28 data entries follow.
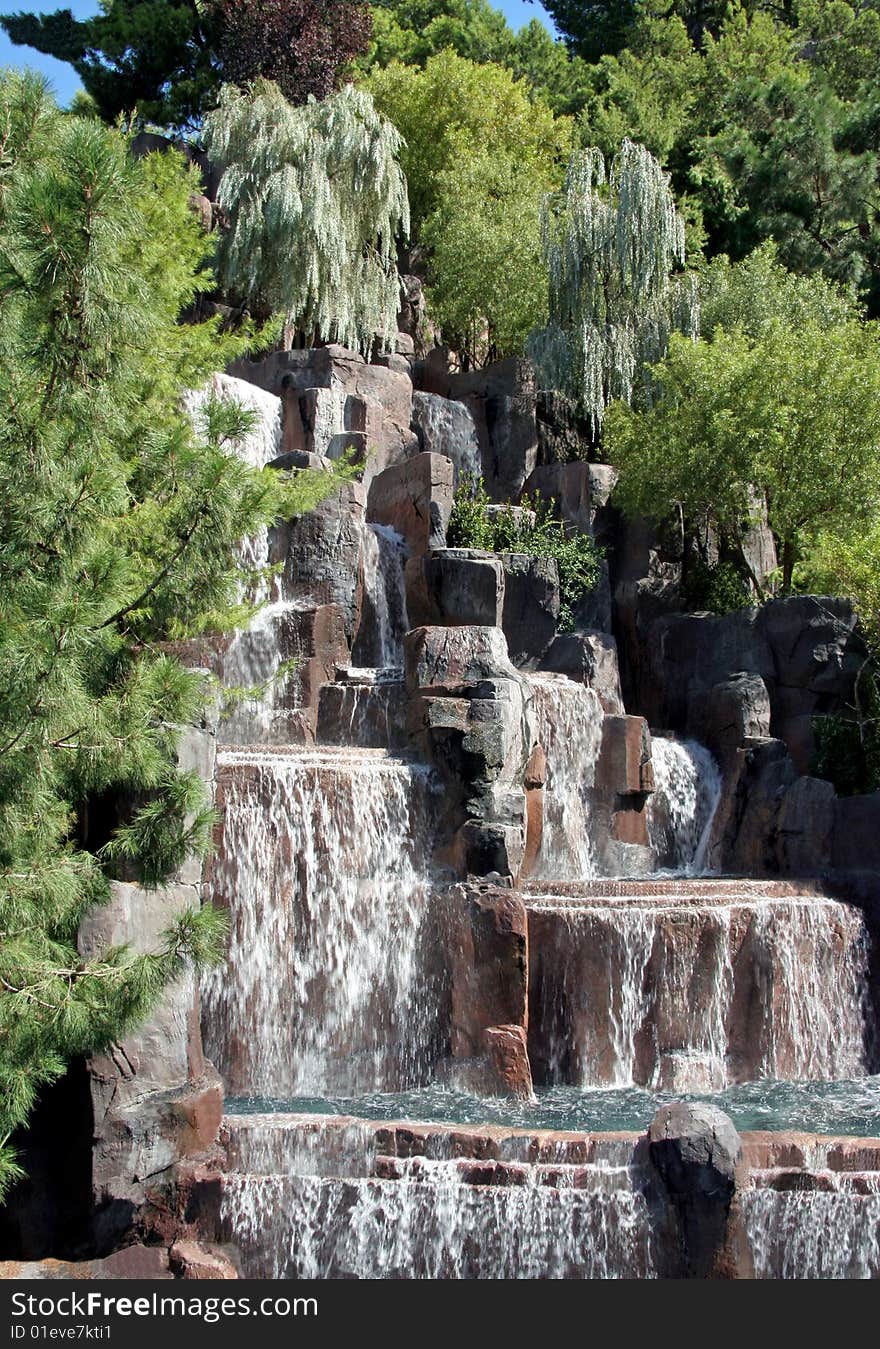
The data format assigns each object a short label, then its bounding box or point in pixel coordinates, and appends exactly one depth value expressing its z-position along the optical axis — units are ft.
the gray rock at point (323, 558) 58.90
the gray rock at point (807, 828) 50.85
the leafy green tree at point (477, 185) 87.45
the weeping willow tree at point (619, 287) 79.25
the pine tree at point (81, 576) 21.68
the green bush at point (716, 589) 70.38
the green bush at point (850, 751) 57.00
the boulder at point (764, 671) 59.26
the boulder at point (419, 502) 62.85
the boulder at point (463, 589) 56.95
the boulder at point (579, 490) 73.46
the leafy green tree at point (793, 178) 94.07
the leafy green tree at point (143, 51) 98.02
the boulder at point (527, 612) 62.08
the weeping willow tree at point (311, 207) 78.28
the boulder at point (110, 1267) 25.64
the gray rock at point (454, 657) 46.75
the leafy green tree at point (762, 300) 80.74
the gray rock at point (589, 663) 59.77
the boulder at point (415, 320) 95.16
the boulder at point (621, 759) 54.95
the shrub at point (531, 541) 67.97
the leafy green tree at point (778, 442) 66.85
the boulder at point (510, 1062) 37.06
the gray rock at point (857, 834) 49.52
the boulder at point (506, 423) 78.59
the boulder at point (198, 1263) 26.35
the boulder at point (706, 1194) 26.50
